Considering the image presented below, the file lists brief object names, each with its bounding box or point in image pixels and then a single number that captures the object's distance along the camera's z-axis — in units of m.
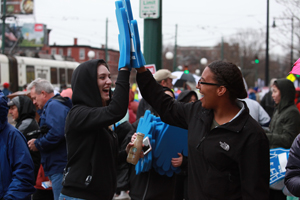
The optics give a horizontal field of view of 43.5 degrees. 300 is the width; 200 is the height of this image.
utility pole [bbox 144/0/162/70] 7.69
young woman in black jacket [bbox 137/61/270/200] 2.50
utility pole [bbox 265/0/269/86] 21.48
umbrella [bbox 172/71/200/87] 12.41
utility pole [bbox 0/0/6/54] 21.16
